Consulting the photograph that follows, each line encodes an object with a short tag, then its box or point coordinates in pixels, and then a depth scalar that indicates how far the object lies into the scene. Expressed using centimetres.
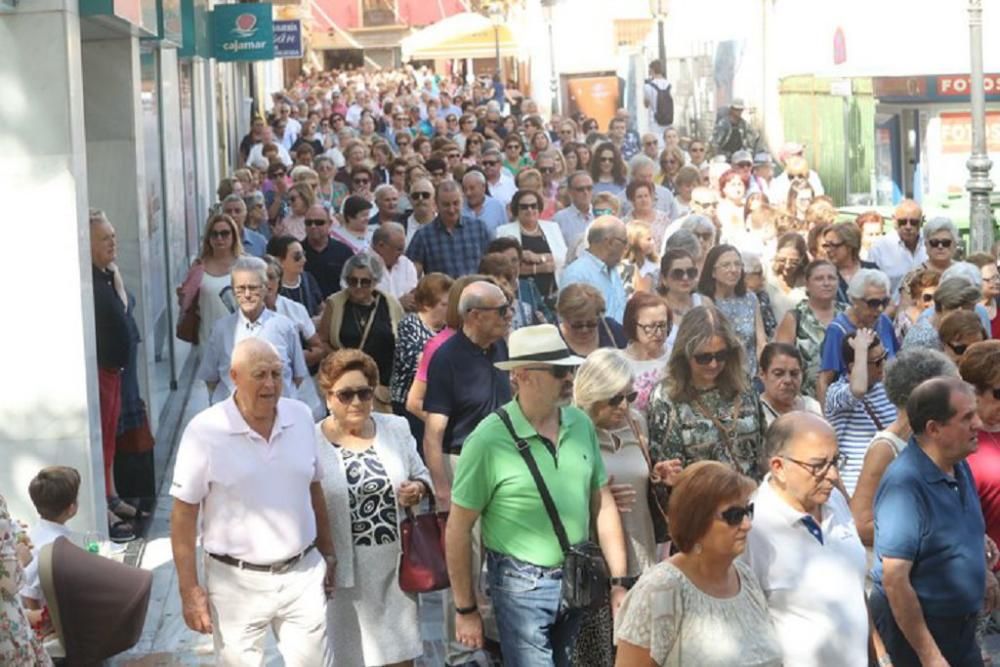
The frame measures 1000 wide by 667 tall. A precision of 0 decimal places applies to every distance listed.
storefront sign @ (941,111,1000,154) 2505
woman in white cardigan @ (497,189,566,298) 1457
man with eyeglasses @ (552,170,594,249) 1703
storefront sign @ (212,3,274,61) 2484
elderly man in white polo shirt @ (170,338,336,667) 762
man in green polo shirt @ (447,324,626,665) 716
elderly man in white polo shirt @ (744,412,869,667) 630
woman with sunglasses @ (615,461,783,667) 566
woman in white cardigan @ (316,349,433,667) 798
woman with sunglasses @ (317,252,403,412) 1167
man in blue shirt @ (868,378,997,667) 666
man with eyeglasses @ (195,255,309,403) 1085
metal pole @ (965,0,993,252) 1788
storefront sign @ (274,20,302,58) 3316
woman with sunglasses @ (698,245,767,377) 1170
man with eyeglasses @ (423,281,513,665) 899
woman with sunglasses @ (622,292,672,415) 955
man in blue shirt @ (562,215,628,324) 1245
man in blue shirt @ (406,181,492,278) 1507
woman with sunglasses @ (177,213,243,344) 1250
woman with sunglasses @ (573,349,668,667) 783
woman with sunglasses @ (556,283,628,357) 984
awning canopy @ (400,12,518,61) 6022
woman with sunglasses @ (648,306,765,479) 821
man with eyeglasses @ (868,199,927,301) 1507
